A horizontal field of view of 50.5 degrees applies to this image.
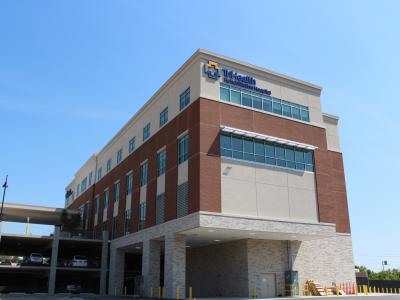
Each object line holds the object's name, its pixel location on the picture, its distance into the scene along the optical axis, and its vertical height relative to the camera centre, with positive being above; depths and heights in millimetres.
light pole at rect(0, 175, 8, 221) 46719 +9941
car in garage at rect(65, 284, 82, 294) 53406 -1137
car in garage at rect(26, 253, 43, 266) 50241 +2251
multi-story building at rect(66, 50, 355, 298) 33812 +7607
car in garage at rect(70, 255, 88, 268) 50941 +1926
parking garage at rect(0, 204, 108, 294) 50562 +2421
